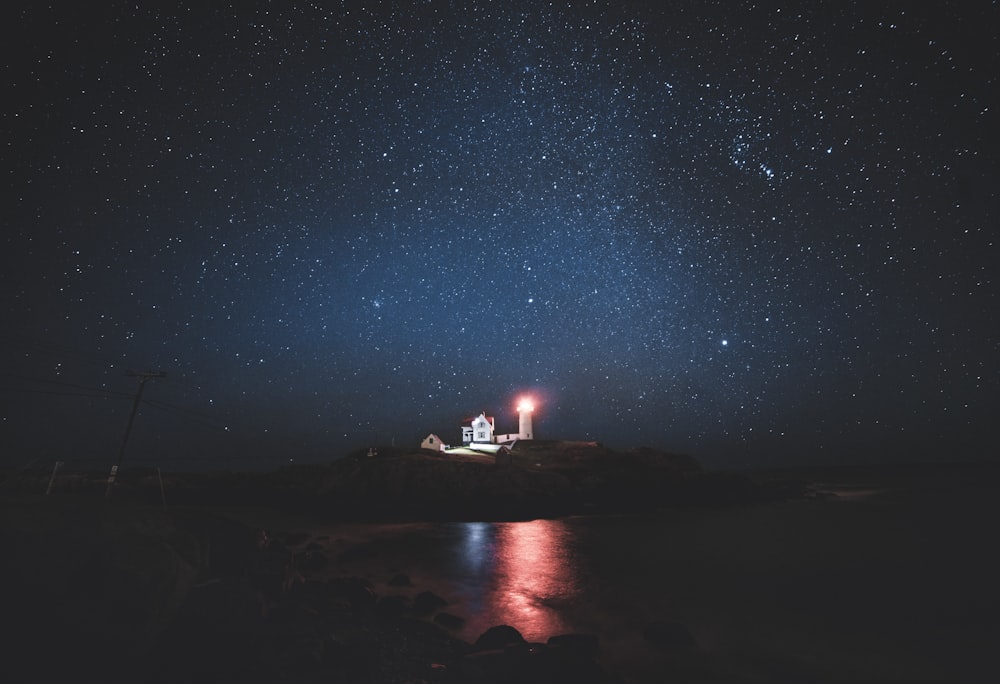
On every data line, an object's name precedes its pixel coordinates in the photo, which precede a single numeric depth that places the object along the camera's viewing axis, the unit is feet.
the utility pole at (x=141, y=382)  90.12
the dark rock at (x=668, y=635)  50.55
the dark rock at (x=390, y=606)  51.44
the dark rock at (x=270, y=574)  47.62
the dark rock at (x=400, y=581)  69.26
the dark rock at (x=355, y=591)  53.70
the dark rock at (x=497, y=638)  42.70
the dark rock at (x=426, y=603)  55.74
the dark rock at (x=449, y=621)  52.47
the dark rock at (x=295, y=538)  97.82
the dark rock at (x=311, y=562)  76.59
